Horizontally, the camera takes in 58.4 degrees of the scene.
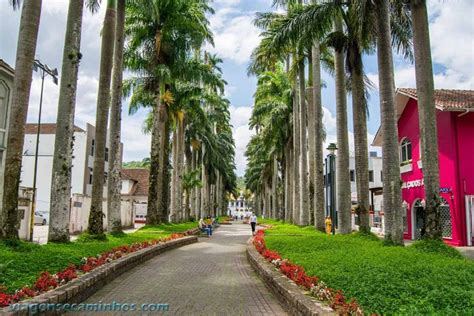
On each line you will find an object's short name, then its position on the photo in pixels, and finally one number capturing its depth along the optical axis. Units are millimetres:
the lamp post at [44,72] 22375
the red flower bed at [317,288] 5418
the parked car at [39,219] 36906
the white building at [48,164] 39594
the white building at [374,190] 32906
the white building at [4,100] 20469
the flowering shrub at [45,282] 6691
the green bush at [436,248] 11062
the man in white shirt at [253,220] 29625
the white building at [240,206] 167525
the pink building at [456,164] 20719
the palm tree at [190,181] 43594
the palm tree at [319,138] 22328
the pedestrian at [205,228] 28297
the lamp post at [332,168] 18188
